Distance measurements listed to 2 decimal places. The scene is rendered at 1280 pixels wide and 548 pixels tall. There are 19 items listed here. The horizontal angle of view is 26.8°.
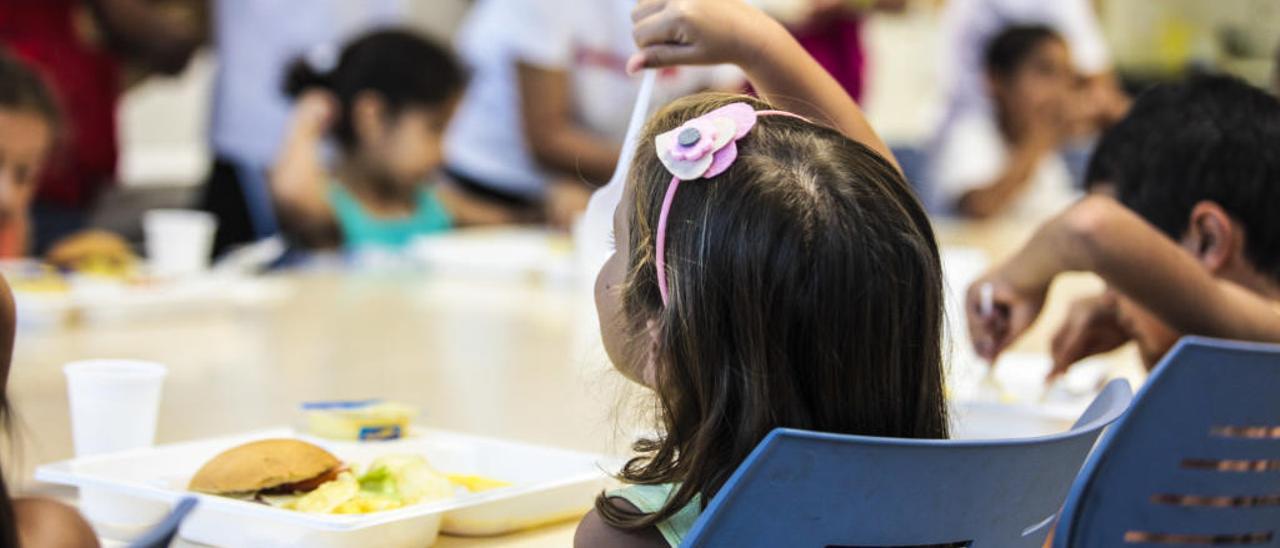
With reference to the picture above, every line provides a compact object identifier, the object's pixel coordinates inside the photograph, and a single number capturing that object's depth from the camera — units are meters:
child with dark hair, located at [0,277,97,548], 1.50
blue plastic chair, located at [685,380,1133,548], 1.48
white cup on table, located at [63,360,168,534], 1.90
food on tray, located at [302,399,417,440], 1.97
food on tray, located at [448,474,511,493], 1.86
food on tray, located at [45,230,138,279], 3.27
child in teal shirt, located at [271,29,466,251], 4.93
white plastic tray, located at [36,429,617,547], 1.68
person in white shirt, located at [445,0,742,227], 5.03
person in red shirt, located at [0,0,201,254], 4.67
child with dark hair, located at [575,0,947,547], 1.60
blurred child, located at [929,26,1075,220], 6.04
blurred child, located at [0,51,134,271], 3.52
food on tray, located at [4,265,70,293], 2.89
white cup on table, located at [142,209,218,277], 3.37
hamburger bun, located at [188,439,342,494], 1.75
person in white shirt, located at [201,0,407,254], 5.44
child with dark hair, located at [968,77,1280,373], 2.03
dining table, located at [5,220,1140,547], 2.14
